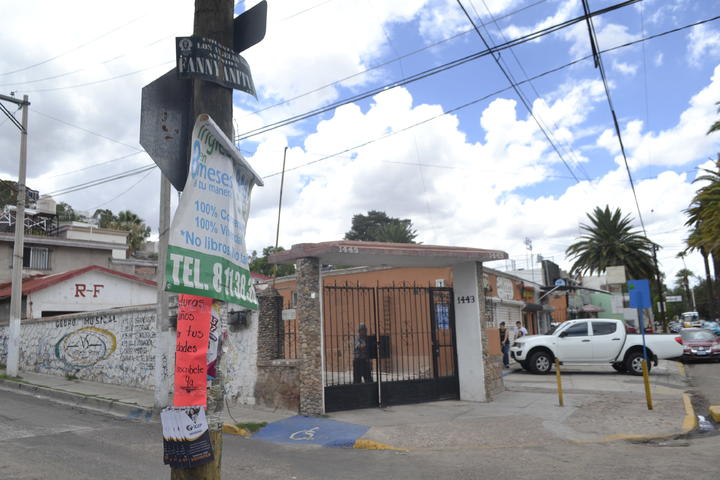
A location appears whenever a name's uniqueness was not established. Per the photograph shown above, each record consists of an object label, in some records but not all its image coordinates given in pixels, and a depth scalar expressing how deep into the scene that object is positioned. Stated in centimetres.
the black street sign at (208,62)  327
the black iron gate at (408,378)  1119
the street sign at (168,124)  326
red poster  289
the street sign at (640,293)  1158
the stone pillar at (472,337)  1227
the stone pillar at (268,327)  1122
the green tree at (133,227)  4322
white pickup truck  1748
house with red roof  2255
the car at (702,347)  2261
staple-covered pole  292
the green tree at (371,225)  5696
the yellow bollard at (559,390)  1155
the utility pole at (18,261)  1673
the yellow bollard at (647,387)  1076
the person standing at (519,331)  2234
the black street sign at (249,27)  364
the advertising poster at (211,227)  283
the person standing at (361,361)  1154
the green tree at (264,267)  5241
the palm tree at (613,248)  3962
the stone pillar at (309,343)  1047
